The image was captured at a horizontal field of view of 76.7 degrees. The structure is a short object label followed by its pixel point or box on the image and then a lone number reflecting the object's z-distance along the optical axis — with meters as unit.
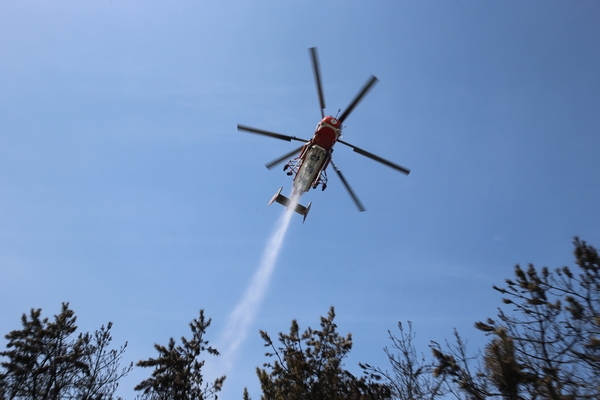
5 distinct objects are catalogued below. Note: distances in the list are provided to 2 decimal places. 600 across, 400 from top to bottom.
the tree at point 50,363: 14.88
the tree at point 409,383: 10.80
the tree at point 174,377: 14.34
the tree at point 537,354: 5.34
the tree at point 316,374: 10.35
